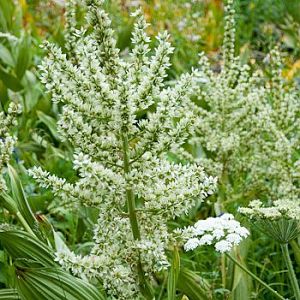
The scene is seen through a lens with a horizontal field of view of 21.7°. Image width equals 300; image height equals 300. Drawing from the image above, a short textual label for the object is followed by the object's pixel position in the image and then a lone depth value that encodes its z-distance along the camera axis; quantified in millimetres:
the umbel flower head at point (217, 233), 2611
